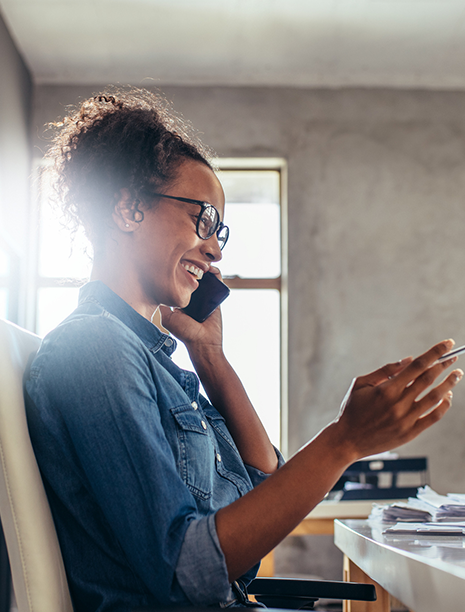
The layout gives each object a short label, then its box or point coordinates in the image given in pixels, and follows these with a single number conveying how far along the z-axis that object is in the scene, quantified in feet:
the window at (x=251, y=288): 10.53
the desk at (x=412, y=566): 1.78
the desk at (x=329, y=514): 7.28
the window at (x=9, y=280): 8.95
